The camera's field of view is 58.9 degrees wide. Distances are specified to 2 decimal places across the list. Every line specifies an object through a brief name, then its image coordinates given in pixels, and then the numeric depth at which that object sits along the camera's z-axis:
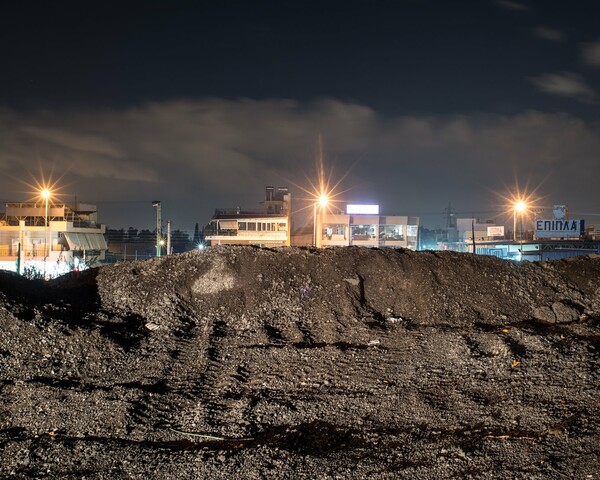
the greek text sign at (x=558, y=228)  45.53
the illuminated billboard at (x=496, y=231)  66.38
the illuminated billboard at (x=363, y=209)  63.84
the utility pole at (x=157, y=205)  36.92
